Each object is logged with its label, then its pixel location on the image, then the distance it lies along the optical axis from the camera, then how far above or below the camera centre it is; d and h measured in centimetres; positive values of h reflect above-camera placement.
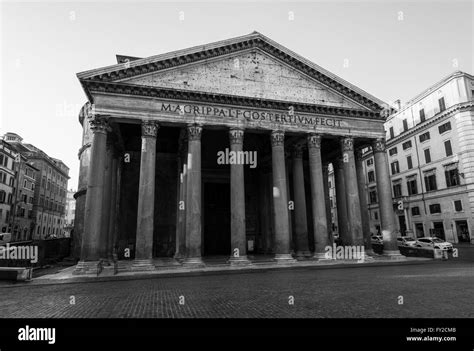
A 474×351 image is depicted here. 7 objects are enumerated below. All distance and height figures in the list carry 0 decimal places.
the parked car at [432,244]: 2635 -115
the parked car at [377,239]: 3512 -81
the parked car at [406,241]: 2966 -95
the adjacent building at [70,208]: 10581 +1128
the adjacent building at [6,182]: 4694 +920
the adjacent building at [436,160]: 3195 +812
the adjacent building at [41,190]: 5572 +993
